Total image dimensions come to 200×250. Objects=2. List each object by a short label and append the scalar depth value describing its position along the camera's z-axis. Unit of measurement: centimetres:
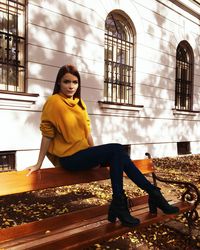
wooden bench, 212
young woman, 249
